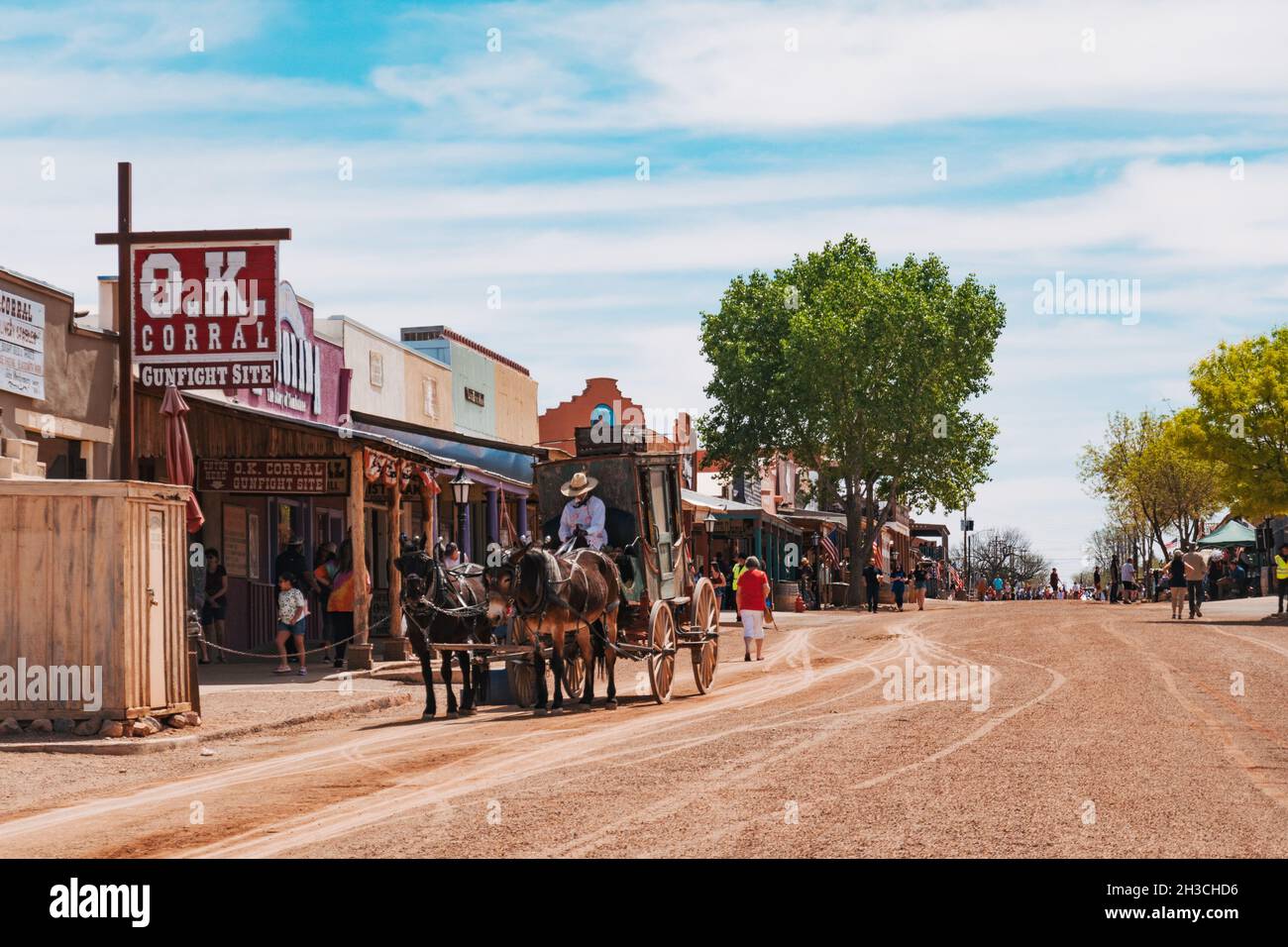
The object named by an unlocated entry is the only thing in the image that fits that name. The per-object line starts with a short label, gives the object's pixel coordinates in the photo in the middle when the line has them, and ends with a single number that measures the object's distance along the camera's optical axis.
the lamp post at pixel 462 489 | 27.77
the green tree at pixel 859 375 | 57.44
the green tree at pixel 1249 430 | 39.03
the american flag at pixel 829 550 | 63.78
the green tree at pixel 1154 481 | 75.75
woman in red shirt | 27.06
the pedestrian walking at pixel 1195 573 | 37.76
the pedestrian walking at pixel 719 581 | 44.26
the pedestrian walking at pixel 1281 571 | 36.00
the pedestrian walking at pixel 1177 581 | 38.69
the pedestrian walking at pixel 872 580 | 50.91
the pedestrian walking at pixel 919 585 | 56.06
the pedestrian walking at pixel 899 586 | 53.88
